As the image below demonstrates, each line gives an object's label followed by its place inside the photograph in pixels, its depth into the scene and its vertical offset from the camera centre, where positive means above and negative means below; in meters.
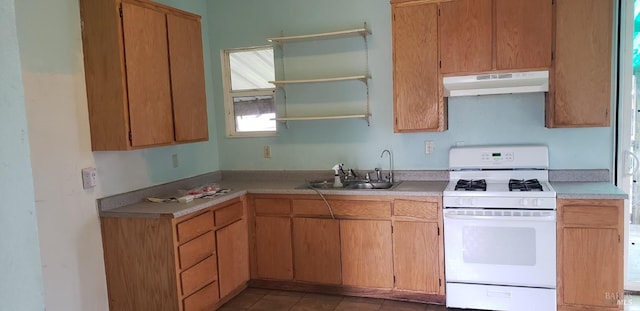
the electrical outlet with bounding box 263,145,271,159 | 4.39 -0.24
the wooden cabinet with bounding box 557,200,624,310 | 3.02 -0.94
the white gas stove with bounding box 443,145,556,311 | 3.12 -0.90
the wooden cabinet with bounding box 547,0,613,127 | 3.16 +0.35
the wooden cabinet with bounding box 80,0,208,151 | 2.96 +0.40
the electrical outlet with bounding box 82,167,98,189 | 3.00 -0.28
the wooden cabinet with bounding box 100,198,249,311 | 3.04 -0.88
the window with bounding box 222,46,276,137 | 4.38 +0.34
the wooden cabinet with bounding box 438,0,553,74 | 3.28 +0.59
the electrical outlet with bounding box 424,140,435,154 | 3.90 -0.23
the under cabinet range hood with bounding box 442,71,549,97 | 3.32 +0.24
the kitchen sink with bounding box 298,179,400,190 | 3.83 -0.53
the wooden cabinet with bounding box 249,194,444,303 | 3.46 -0.97
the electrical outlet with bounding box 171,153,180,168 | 3.90 -0.25
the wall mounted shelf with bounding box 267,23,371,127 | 3.89 +0.39
